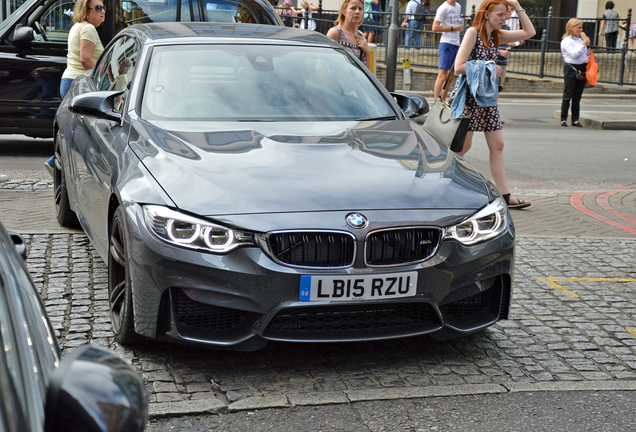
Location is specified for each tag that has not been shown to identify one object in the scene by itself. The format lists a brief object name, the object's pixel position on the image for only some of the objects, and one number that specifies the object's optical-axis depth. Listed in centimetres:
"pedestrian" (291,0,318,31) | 2225
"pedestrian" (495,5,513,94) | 1379
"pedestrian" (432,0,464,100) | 1372
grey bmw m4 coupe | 344
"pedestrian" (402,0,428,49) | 2264
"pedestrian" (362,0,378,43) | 2278
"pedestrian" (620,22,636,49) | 2274
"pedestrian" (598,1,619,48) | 2278
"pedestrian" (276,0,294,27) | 2228
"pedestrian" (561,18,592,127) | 1439
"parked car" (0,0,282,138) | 902
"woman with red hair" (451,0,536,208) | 703
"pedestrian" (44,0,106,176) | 730
